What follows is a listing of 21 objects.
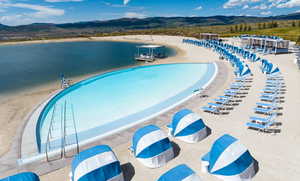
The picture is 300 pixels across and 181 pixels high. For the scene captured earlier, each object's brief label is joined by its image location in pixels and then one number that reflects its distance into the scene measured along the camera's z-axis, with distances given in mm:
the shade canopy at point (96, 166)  5398
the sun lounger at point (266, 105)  10427
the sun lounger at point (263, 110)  10078
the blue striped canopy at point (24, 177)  4805
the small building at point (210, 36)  51600
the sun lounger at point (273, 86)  13638
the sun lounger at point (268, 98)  11734
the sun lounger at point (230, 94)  12477
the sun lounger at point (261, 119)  8994
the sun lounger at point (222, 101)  11289
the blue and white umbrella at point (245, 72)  16717
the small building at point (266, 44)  29570
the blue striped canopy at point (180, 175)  4871
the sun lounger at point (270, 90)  12852
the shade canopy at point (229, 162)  5965
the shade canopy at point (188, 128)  8078
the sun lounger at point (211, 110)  10719
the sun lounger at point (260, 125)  8670
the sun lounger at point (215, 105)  10803
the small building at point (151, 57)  29934
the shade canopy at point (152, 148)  6691
